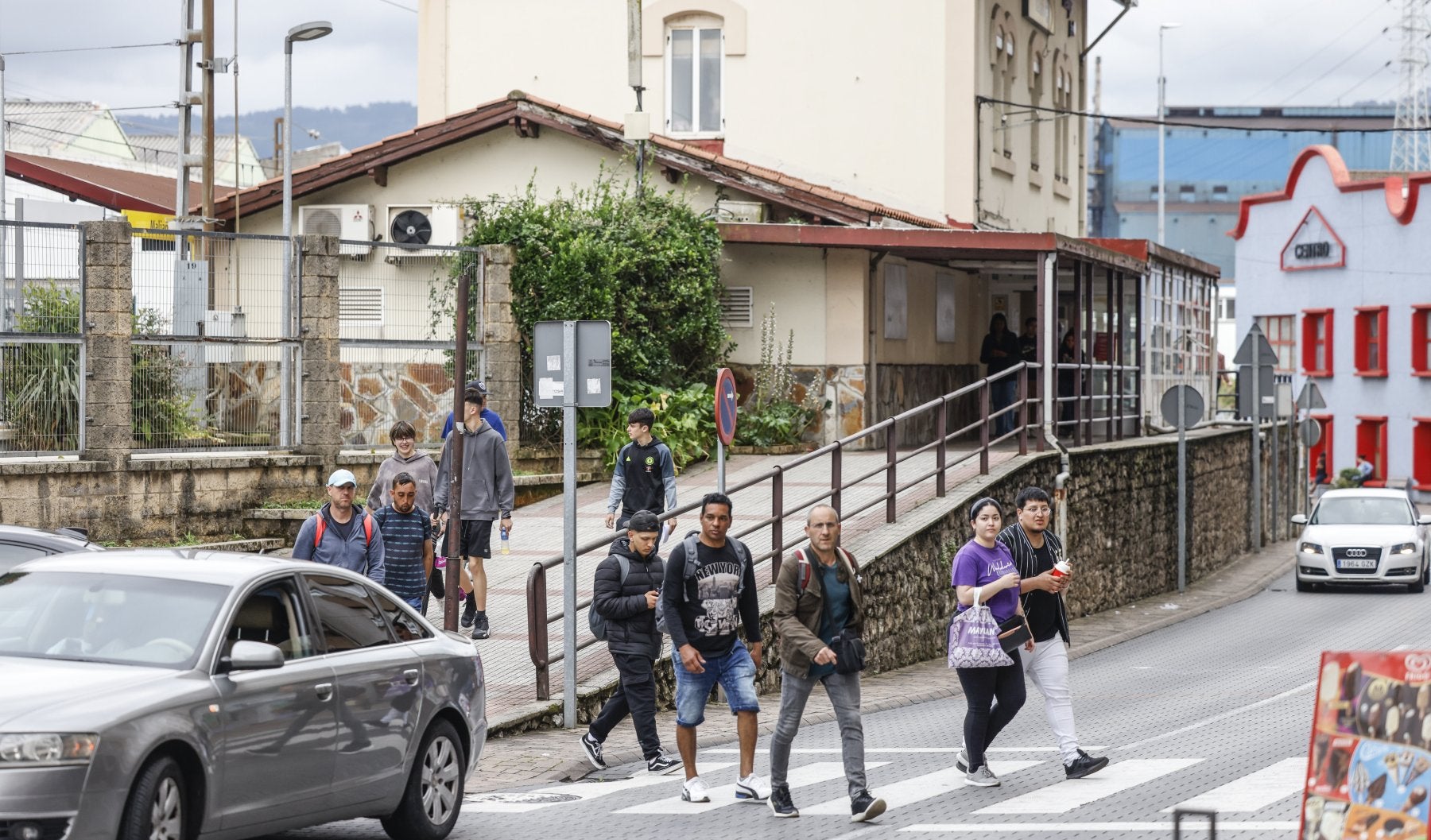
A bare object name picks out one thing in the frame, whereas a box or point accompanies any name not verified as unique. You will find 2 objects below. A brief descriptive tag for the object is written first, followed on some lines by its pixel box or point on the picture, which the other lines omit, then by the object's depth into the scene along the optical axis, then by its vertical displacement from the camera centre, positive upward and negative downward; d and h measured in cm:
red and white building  5759 +275
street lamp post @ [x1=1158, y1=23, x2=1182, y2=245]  6875 +1130
